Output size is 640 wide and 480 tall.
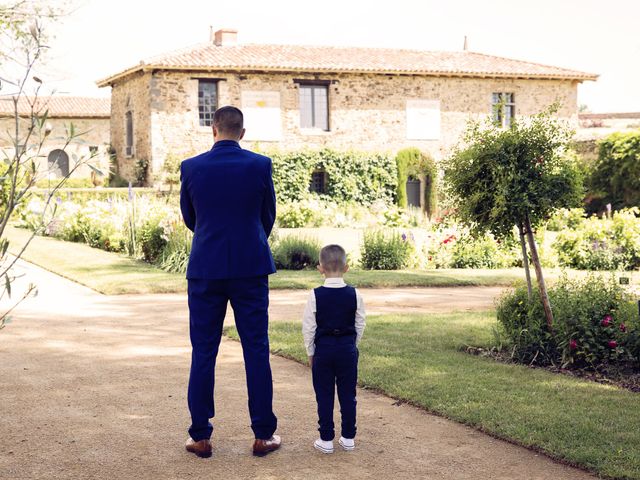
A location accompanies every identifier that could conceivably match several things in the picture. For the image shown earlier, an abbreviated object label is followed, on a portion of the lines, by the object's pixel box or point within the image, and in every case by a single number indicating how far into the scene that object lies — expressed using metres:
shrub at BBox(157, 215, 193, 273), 13.97
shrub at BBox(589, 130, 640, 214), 21.30
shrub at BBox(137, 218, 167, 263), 15.21
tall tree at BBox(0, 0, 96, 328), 3.11
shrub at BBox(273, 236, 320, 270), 14.65
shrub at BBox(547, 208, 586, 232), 16.98
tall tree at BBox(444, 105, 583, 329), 6.91
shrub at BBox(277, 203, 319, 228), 23.45
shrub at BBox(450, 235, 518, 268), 15.55
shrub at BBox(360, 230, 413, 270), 14.98
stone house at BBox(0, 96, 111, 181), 40.00
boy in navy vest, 4.48
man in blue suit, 4.44
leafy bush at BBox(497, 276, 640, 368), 6.63
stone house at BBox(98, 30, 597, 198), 28.67
